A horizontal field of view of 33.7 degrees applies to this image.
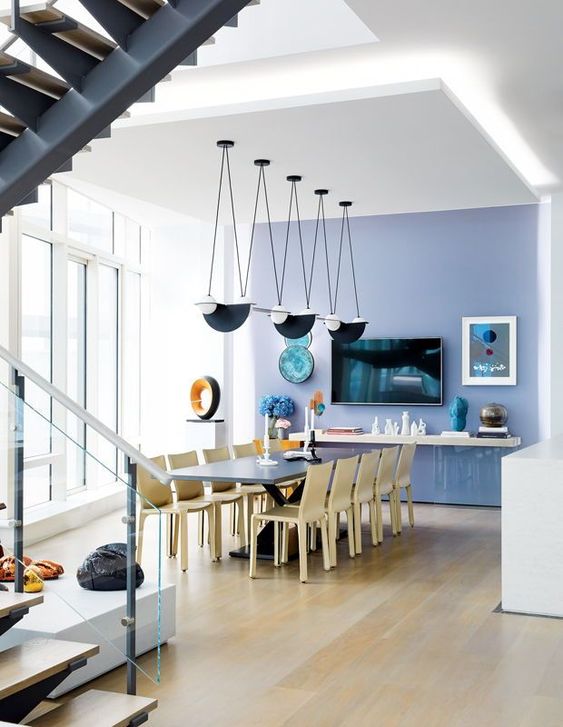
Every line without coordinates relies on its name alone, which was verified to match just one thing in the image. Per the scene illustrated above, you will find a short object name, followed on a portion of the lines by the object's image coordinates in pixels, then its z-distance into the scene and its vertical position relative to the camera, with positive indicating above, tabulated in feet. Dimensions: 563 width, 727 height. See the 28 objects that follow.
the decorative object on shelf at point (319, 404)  34.09 -0.95
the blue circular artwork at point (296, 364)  36.35 +0.60
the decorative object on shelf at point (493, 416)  32.32 -1.29
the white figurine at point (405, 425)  33.71 -1.69
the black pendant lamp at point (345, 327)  27.96 +1.60
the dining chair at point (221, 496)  24.44 -3.32
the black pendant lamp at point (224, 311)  23.36 +1.74
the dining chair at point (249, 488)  25.63 -3.15
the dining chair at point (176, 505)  23.13 -3.29
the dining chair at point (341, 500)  23.56 -3.13
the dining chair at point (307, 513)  22.20 -3.29
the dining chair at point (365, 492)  25.12 -3.13
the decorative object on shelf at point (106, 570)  13.21 -2.79
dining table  22.00 -2.30
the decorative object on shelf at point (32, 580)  13.14 -2.88
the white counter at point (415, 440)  31.91 -2.16
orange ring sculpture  36.88 -0.67
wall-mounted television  34.01 +0.28
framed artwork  32.86 +1.00
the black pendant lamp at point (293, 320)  25.63 +1.68
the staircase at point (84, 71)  12.56 +4.30
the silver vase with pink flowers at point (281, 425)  34.08 -1.68
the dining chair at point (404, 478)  28.43 -3.09
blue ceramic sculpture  32.99 -1.24
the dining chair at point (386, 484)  26.78 -3.11
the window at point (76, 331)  32.45 +1.73
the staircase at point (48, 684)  11.69 -3.89
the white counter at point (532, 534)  18.75 -3.18
